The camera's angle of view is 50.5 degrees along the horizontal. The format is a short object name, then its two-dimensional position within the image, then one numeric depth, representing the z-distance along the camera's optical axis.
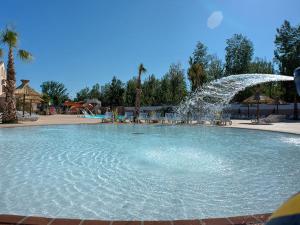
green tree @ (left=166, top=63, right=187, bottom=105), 48.50
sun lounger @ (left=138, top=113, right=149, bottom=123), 24.93
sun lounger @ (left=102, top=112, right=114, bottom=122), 24.98
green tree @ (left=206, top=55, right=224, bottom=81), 52.06
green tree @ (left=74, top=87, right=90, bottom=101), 82.34
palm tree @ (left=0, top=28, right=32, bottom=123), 20.59
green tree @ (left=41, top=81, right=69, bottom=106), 88.44
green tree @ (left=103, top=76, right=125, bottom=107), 62.62
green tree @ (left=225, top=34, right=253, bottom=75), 49.28
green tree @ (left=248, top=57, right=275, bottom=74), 51.73
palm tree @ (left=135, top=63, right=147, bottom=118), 27.99
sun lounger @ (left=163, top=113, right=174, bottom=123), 23.96
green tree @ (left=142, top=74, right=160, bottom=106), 55.84
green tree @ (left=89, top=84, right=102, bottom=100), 76.14
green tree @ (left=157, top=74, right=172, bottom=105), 52.50
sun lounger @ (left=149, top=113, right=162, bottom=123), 24.83
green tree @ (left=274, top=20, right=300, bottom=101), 37.09
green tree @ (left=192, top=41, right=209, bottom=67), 52.00
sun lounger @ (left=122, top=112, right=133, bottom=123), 25.75
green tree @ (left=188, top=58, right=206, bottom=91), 36.66
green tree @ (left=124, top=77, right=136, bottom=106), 60.84
